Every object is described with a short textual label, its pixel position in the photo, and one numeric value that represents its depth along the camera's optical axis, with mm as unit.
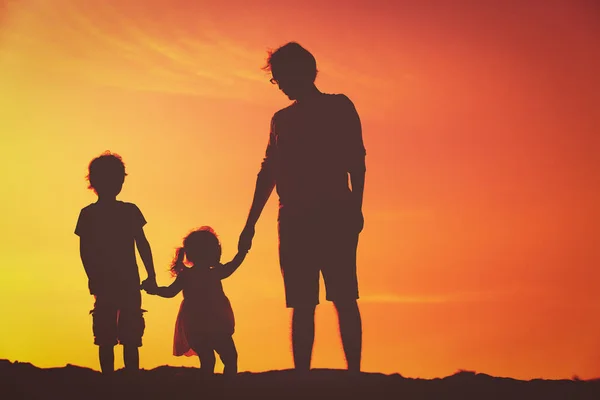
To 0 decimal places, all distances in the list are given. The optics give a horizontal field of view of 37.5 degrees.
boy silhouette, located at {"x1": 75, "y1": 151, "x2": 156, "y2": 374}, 9266
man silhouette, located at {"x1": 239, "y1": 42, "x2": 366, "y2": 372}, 8141
